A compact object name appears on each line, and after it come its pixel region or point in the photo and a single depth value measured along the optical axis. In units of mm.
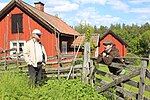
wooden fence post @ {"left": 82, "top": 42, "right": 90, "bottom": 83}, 4084
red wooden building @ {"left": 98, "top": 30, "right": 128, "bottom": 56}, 21423
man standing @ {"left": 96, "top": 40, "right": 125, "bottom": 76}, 3433
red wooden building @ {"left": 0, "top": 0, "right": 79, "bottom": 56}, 11281
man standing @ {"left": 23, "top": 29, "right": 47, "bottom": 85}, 3985
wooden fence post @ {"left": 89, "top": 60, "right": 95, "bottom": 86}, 3966
